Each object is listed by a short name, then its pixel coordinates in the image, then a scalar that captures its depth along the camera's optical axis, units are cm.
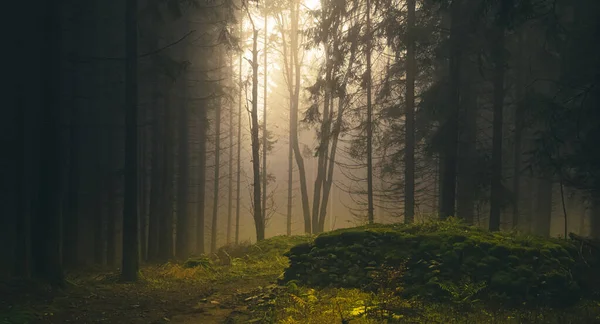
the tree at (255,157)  2044
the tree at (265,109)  2600
